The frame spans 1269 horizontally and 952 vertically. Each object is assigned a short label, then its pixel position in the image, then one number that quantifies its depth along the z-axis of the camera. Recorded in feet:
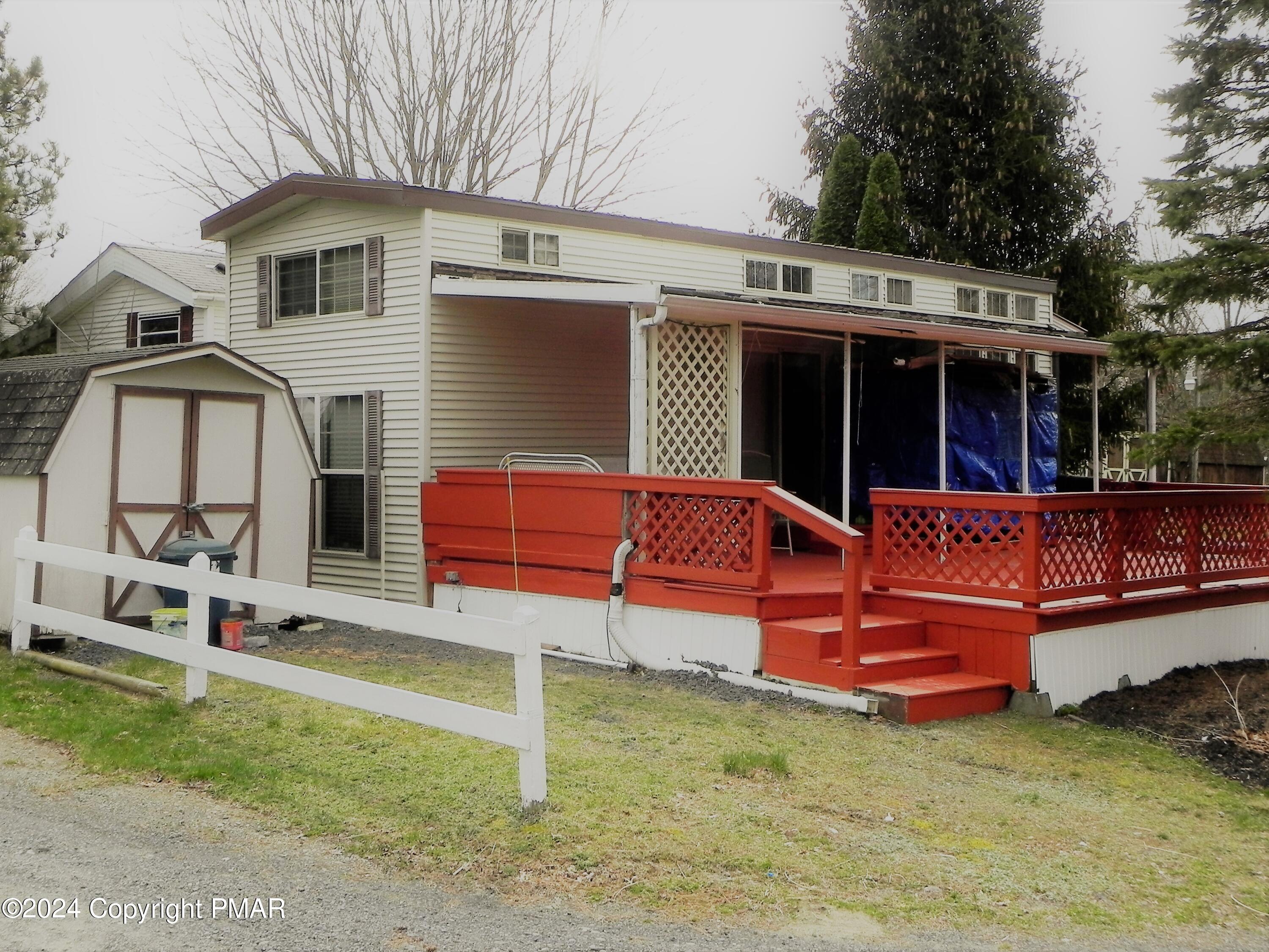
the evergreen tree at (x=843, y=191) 85.76
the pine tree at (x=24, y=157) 69.51
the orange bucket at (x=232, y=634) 31.32
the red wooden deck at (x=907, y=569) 27.37
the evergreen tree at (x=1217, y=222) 27.35
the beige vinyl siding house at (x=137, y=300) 57.88
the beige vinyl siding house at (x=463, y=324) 38.22
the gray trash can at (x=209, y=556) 32.63
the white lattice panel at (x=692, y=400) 33.65
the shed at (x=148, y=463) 31.86
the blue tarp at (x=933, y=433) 43.42
